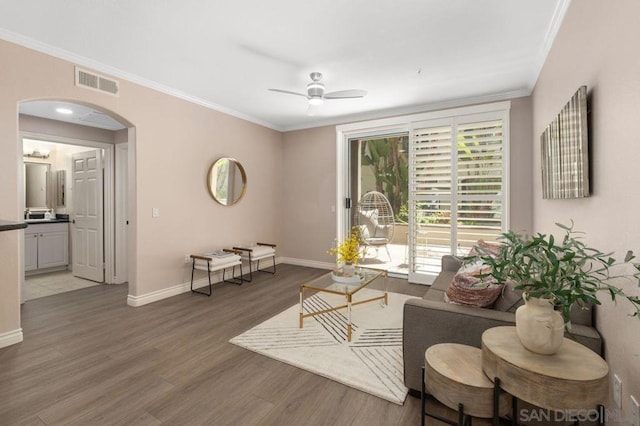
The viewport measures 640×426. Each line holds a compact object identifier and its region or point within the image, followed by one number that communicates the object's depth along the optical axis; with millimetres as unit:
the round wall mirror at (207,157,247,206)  4641
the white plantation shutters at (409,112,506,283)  4156
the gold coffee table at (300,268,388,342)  2854
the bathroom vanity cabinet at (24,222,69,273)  5156
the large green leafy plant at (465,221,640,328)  1177
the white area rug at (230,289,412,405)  2203
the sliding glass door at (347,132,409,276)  5539
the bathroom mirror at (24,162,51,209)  5816
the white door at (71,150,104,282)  4801
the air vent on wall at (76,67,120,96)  3105
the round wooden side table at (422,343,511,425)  1329
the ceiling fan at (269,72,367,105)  3492
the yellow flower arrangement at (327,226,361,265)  3404
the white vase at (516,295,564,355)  1258
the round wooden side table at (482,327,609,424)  1118
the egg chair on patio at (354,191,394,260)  5742
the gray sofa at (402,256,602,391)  1705
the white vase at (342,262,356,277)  3304
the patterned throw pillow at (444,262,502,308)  1896
